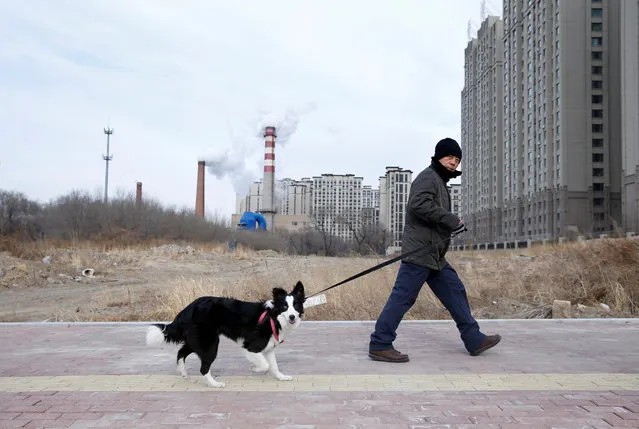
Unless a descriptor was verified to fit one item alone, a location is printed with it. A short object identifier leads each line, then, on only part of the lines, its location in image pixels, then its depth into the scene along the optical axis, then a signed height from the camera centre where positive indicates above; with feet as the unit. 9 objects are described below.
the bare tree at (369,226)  192.79 +4.39
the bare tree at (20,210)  156.87 +6.14
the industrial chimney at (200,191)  204.68 +16.22
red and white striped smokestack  242.37 +31.46
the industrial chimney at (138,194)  167.14 +12.27
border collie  15.11 -2.64
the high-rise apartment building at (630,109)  192.34 +47.13
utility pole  171.85 +22.29
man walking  17.65 -0.88
